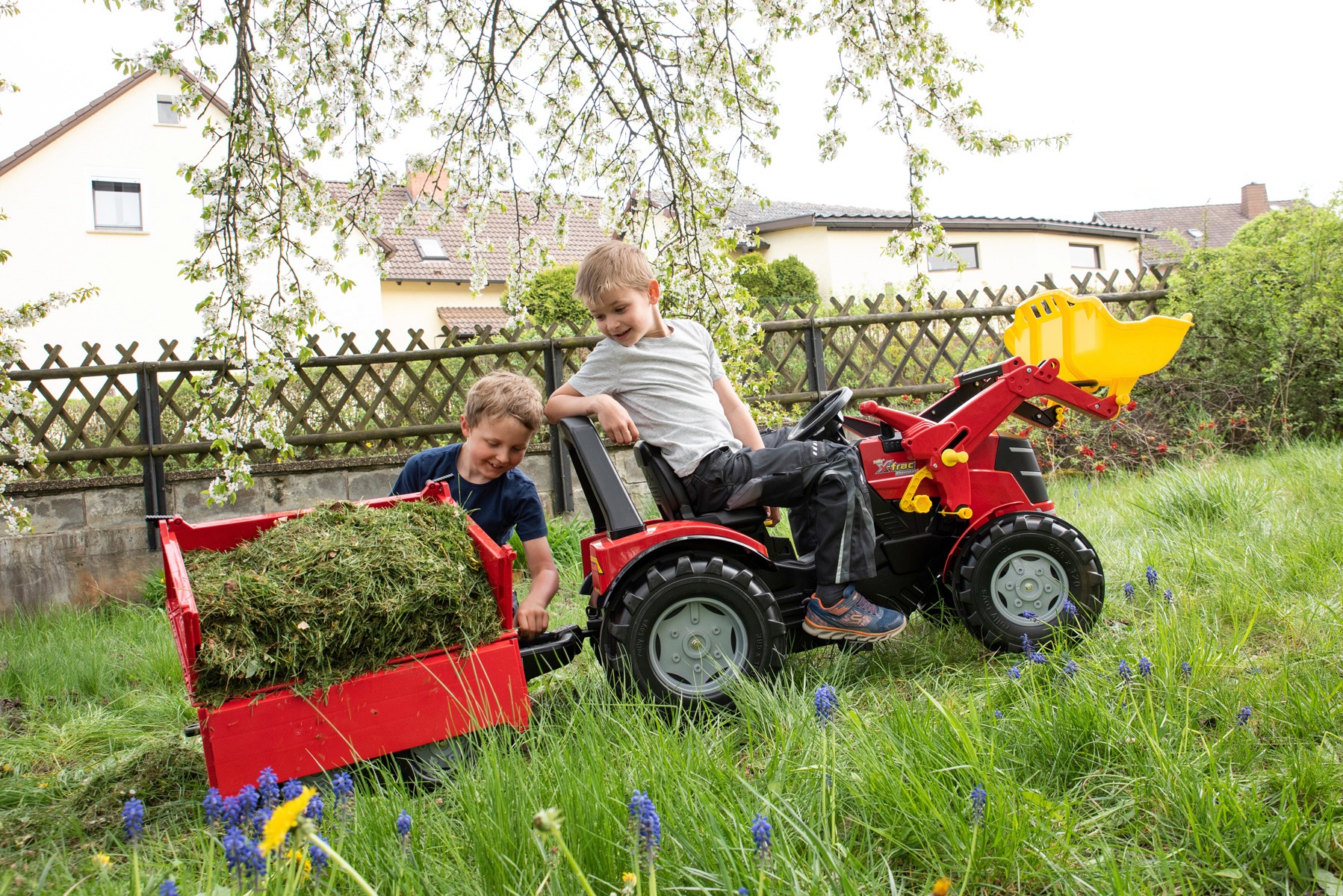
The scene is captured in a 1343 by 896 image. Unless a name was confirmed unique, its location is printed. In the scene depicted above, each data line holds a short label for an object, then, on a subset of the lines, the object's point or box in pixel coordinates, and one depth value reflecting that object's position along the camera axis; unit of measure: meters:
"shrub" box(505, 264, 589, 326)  20.30
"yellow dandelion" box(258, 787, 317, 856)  0.92
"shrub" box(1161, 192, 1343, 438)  6.51
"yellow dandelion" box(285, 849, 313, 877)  1.15
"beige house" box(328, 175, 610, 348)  23.77
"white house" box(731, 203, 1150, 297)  24.45
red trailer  2.09
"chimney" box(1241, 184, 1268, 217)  40.69
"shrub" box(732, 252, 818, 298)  21.67
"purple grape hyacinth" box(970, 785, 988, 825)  1.42
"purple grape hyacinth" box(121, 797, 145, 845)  1.25
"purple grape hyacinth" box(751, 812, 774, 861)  1.19
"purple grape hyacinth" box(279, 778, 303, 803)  1.47
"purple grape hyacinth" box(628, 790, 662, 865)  1.11
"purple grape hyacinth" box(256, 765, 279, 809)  1.43
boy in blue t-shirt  2.97
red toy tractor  2.54
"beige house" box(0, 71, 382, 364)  18.67
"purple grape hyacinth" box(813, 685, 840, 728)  1.74
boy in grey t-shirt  2.62
